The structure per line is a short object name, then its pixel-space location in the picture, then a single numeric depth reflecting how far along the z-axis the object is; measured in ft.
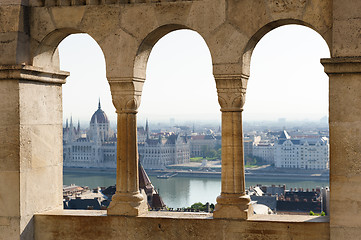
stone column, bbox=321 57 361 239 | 12.80
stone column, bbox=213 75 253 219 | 13.82
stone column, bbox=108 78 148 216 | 14.51
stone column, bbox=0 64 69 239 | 14.83
